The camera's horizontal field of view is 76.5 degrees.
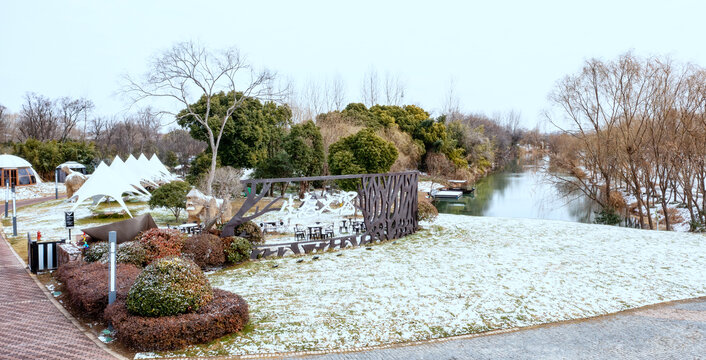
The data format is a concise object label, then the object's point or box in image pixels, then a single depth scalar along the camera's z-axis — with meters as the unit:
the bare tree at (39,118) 54.31
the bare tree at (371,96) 58.53
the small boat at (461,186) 38.66
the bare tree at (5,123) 54.50
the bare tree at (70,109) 56.53
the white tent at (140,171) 28.81
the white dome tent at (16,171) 31.88
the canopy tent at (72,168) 34.73
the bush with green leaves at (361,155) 25.88
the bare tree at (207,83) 27.77
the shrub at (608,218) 21.02
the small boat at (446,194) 35.56
